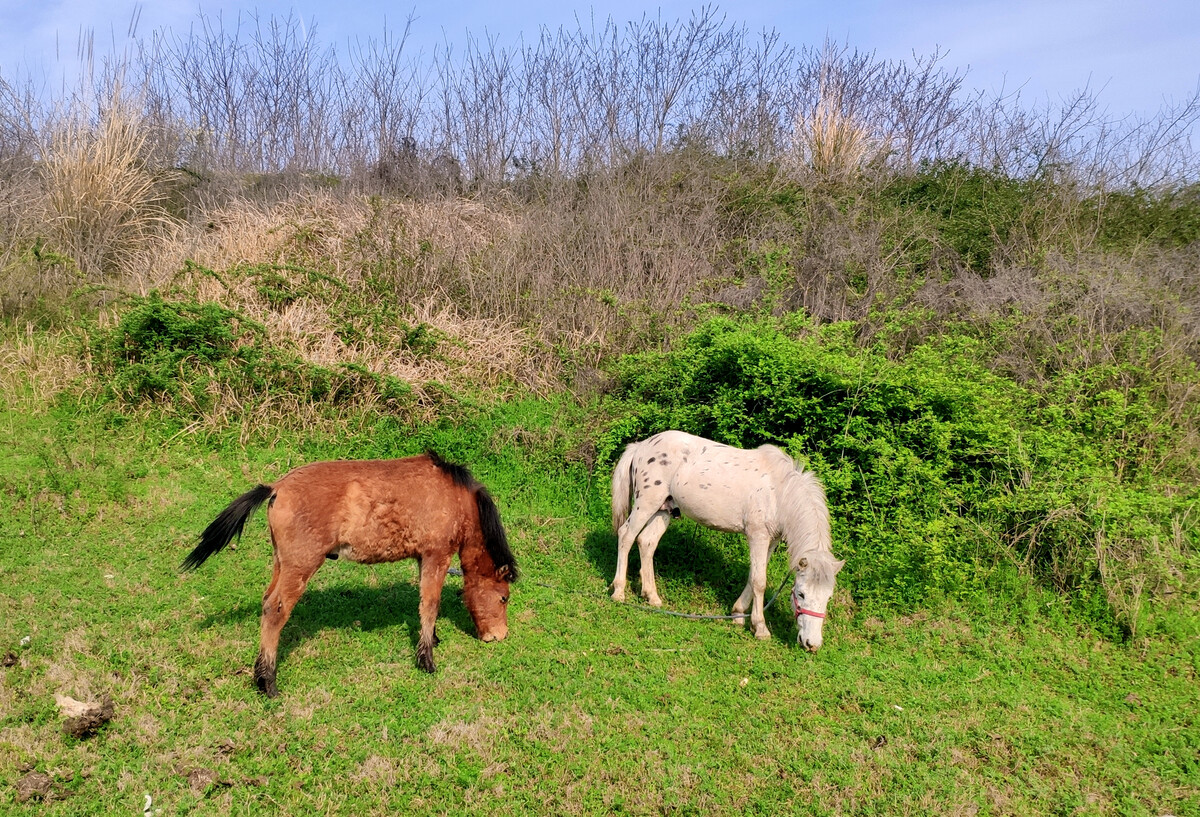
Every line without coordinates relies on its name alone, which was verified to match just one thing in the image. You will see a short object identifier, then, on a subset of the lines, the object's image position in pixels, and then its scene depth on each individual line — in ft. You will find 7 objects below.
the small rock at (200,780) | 12.99
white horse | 18.52
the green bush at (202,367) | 30.17
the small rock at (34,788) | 12.44
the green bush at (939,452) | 21.50
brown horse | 15.84
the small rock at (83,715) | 13.93
